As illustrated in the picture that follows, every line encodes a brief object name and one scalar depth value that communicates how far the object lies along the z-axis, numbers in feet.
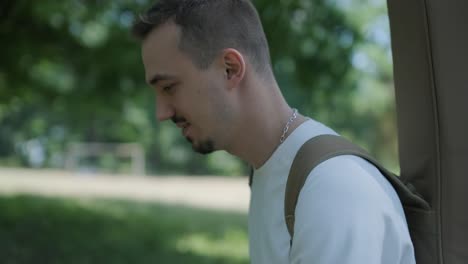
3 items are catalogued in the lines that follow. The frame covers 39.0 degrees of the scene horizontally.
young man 4.29
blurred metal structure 79.10
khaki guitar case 3.99
